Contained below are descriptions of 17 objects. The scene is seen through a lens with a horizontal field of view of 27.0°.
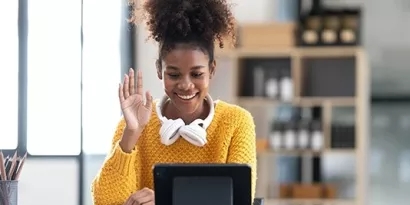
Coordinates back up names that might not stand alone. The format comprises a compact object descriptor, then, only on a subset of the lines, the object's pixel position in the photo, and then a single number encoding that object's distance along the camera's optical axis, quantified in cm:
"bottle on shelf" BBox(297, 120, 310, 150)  597
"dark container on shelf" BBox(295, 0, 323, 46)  601
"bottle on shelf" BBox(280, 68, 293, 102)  602
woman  188
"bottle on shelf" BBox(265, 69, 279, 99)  604
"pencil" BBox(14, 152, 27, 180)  203
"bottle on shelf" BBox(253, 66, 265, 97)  612
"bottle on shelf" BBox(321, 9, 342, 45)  595
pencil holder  198
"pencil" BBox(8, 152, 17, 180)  203
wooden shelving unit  592
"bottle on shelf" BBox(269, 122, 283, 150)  601
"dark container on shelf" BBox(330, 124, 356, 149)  598
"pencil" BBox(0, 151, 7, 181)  201
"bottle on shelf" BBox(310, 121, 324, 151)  595
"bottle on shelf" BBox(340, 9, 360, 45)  592
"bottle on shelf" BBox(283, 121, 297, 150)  598
